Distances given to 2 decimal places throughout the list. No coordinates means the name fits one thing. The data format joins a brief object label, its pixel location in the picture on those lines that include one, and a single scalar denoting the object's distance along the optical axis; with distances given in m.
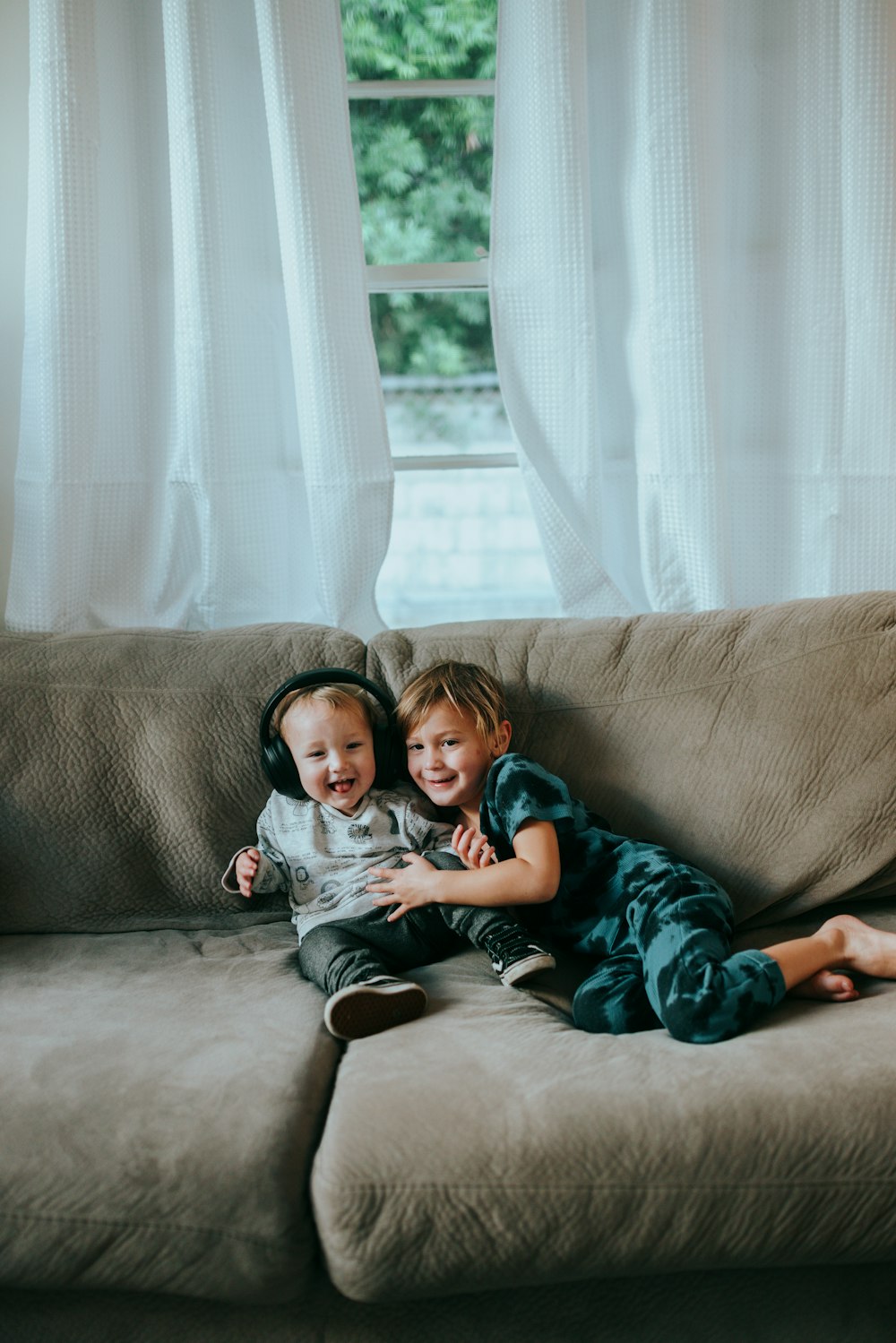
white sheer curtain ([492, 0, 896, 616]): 1.91
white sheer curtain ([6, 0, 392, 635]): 1.89
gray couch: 1.05
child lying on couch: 1.31
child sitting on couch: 1.51
